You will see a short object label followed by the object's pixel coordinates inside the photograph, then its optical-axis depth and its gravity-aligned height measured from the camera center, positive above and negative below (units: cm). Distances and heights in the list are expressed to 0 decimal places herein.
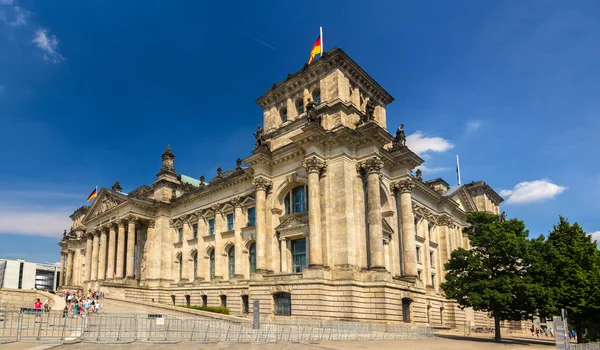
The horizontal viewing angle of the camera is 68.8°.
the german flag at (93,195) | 6768 +1182
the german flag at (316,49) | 3953 +1978
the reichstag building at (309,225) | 3341 +460
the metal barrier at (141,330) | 1731 -252
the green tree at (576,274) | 3284 -35
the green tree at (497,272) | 3219 -16
